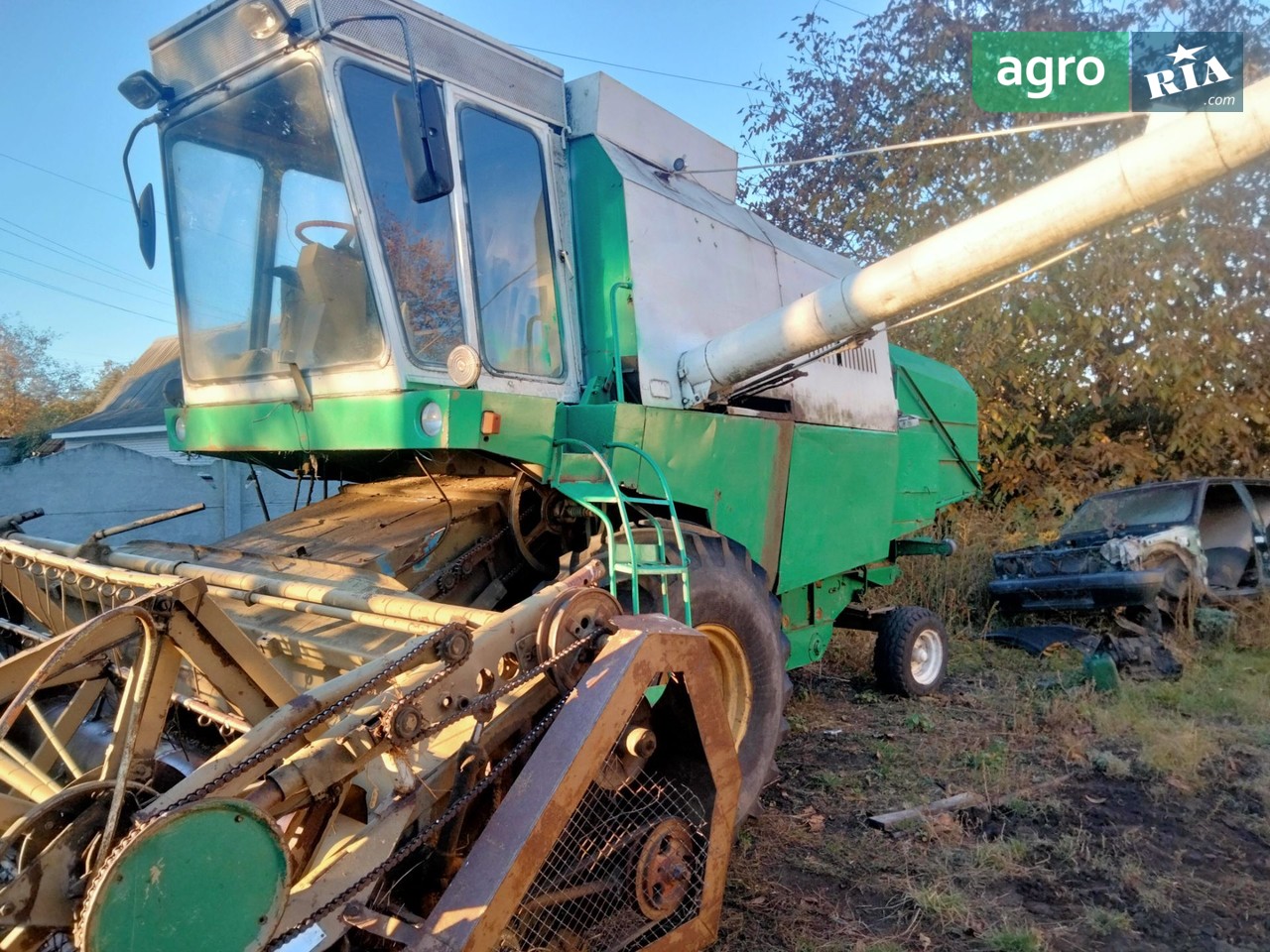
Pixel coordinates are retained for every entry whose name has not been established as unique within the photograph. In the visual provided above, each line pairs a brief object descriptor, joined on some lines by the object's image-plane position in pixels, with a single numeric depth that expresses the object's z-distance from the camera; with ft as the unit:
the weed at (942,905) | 10.32
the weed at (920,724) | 17.67
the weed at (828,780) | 14.56
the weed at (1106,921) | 10.14
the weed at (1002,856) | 11.55
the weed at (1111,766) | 14.83
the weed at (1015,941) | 9.69
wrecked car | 24.21
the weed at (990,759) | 15.01
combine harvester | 7.11
